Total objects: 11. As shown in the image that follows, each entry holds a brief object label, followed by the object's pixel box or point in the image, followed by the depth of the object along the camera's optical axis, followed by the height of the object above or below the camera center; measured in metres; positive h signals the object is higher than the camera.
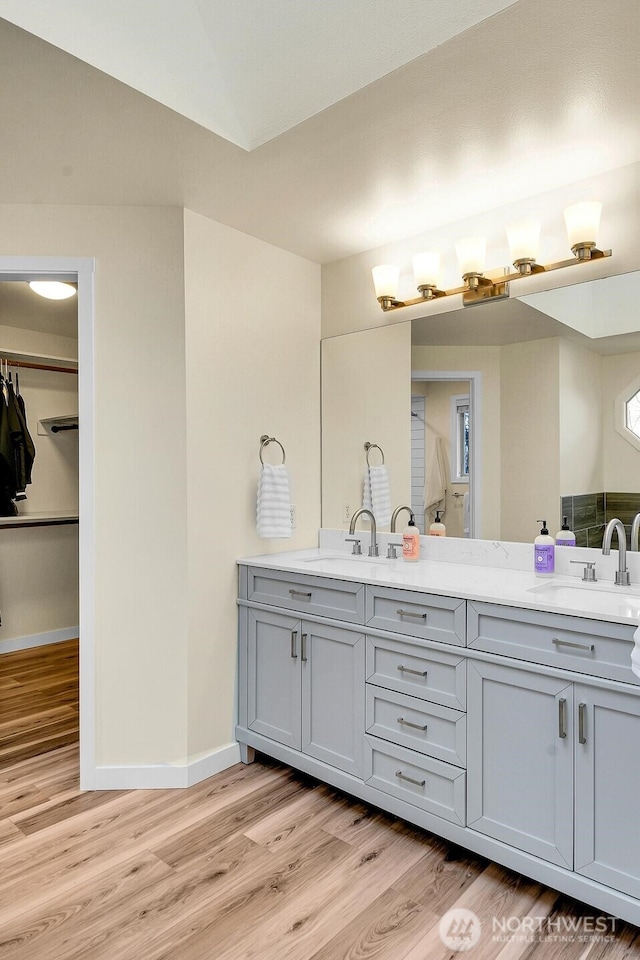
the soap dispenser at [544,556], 2.29 -0.31
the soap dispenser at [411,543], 2.72 -0.31
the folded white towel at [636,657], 1.52 -0.46
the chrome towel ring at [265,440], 2.85 +0.16
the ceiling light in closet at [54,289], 3.40 +1.05
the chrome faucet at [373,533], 2.85 -0.28
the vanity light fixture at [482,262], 2.13 +0.83
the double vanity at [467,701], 1.68 -0.75
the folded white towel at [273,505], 2.75 -0.14
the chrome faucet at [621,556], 2.10 -0.29
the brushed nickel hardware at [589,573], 2.20 -0.36
